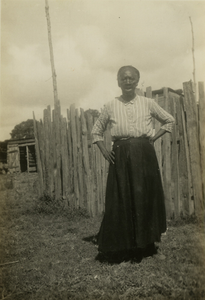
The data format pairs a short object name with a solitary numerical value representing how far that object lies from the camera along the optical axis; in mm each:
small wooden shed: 20234
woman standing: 2883
